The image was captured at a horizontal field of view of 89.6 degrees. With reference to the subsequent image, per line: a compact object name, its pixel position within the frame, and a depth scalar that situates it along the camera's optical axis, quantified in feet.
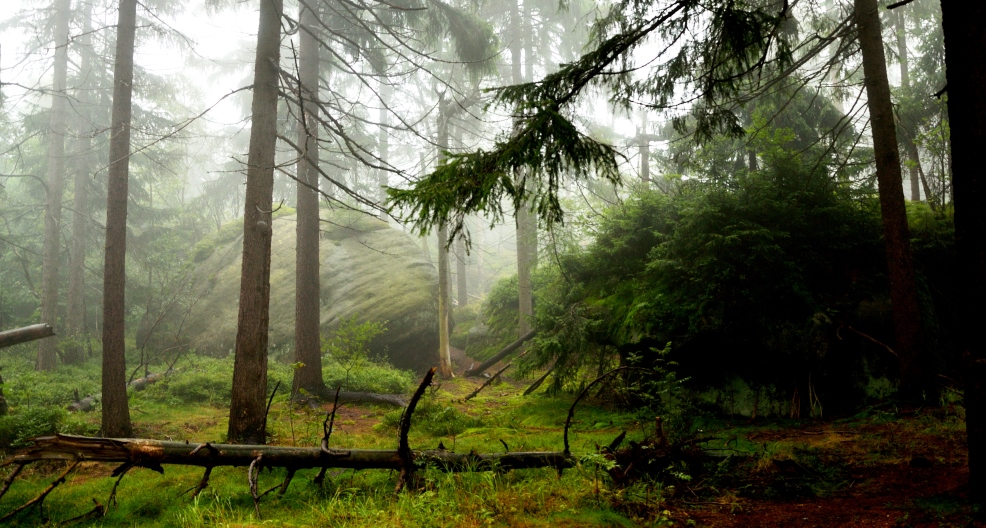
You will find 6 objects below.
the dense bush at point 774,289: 23.76
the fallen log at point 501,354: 48.01
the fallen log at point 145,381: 39.06
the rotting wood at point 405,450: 13.25
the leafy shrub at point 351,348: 34.76
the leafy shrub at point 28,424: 23.05
